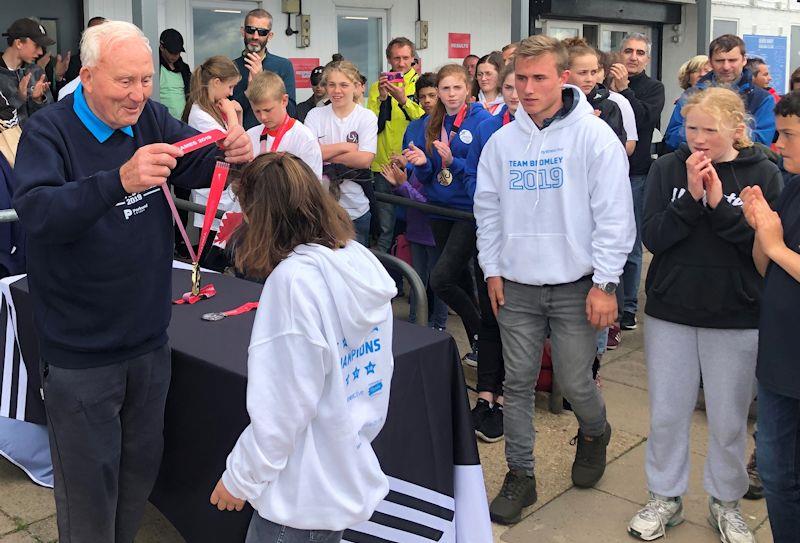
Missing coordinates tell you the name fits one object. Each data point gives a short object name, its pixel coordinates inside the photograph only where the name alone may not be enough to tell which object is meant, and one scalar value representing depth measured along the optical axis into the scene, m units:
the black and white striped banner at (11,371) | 3.66
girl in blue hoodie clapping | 4.72
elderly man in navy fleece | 2.26
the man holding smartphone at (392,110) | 6.16
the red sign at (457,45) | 10.47
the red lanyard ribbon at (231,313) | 3.20
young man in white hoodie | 3.31
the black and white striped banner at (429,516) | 2.60
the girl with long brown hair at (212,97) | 5.12
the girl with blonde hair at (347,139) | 5.64
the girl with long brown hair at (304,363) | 1.99
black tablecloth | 2.66
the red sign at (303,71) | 9.05
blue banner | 14.28
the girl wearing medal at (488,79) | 5.81
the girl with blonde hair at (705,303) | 3.07
